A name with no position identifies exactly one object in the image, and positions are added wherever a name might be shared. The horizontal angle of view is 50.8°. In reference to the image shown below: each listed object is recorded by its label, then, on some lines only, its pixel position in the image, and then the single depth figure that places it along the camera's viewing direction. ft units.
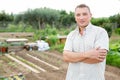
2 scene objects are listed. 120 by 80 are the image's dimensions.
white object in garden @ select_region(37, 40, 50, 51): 16.45
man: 3.31
